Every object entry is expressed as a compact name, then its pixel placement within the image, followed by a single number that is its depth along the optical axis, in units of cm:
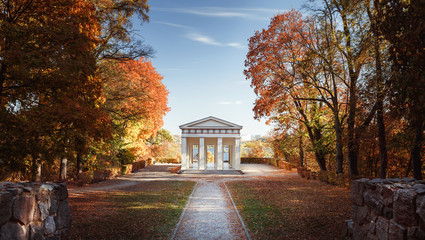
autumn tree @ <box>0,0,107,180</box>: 706
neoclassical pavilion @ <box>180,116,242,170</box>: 2997
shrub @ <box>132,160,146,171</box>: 3116
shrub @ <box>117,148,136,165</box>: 2659
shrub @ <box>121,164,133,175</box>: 2664
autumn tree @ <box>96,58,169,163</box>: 1549
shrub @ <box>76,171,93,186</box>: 1740
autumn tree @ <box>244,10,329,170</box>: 1698
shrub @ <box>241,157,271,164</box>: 4425
